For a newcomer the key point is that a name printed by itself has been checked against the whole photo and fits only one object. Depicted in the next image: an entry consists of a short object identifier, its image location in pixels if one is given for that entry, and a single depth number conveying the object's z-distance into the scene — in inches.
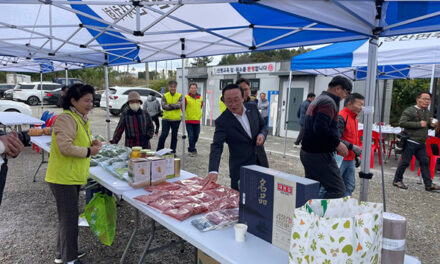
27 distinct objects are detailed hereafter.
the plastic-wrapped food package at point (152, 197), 82.1
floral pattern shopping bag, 41.7
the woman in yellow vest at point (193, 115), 275.3
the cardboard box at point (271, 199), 54.2
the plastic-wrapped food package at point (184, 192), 87.0
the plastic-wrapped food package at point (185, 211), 71.8
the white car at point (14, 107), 384.2
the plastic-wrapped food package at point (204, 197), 82.6
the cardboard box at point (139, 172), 93.6
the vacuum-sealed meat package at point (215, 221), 66.6
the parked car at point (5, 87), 942.2
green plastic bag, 102.6
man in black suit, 105.1
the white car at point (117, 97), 613.0
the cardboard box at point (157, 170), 97.6
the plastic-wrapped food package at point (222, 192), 86.6
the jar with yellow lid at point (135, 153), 106.5
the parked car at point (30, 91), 767.7
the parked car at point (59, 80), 937.9
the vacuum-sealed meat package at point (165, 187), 93.0
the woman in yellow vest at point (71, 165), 91.4
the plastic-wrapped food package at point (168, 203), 77.1
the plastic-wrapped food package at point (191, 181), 99.9
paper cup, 60.6
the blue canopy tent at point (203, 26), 88.8
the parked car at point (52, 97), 760.3
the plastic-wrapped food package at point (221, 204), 77.3
